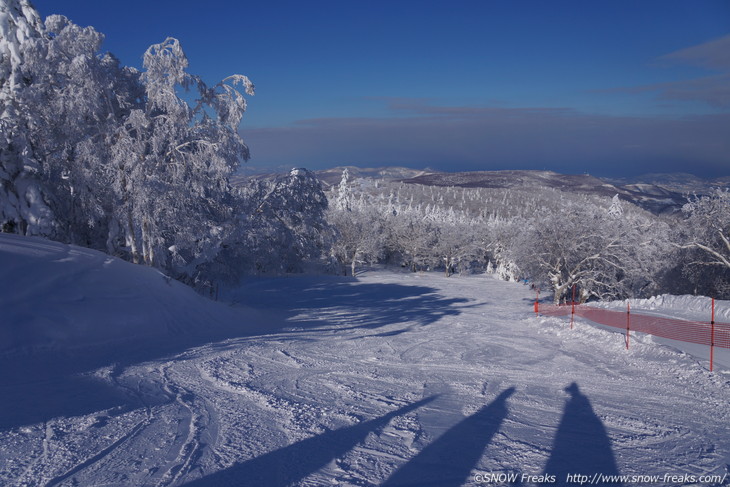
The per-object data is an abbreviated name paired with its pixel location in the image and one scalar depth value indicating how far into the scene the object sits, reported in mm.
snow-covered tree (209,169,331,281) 20016
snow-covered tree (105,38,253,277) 15000
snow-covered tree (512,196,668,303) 25444
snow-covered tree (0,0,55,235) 14281
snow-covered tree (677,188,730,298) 23422
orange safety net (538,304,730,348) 11131
